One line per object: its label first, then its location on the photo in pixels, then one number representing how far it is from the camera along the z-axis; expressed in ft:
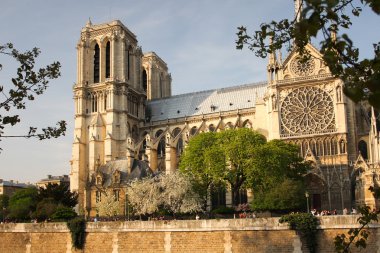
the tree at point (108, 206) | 151.33
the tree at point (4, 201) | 231.71
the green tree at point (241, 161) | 144.05
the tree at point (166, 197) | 145.18
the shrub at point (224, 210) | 132.88
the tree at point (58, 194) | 161.70
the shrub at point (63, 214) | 128.98
